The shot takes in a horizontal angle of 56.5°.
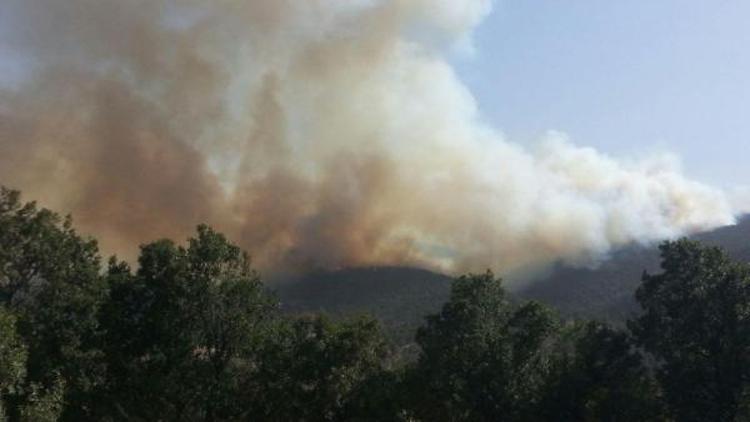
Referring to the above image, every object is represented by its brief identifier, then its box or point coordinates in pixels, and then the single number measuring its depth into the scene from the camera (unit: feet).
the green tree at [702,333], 173.88
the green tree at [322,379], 178.09
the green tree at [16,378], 101.14
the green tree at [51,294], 159.02
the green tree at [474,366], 182.19
